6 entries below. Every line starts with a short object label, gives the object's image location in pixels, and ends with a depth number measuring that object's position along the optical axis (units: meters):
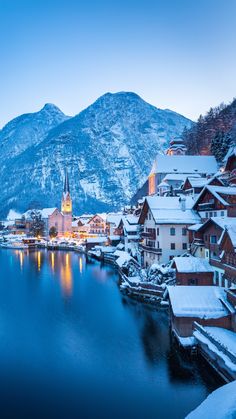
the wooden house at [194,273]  30.16
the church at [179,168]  75.38
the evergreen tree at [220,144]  75.00
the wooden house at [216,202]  32.09
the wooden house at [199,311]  22.39
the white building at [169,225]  41.00
